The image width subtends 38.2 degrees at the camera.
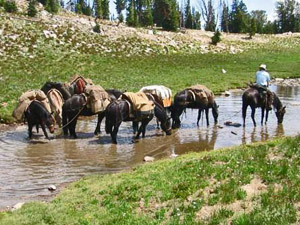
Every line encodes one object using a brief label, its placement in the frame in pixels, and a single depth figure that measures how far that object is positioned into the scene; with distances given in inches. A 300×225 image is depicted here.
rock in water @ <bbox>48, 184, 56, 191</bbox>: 429.7
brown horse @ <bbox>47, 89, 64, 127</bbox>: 716.0
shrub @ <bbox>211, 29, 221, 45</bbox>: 2541.8
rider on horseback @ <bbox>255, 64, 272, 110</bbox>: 768.3
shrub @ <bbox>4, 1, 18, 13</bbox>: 2300.7
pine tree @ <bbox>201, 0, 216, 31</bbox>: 3775.6
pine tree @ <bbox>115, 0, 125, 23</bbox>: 4119.1
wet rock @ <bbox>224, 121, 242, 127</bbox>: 778.4
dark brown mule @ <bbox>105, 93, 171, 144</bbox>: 634.8
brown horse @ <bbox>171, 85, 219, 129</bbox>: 760.3
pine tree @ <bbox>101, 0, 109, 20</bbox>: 3705.7
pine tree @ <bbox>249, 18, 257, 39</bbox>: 2992.1
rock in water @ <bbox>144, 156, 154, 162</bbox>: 536.4
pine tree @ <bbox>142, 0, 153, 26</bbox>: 3137.3
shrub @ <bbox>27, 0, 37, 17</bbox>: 2212.1
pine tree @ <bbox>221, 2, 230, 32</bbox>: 3999.0
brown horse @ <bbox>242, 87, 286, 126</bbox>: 762.2
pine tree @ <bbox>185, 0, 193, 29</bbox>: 4261.8
